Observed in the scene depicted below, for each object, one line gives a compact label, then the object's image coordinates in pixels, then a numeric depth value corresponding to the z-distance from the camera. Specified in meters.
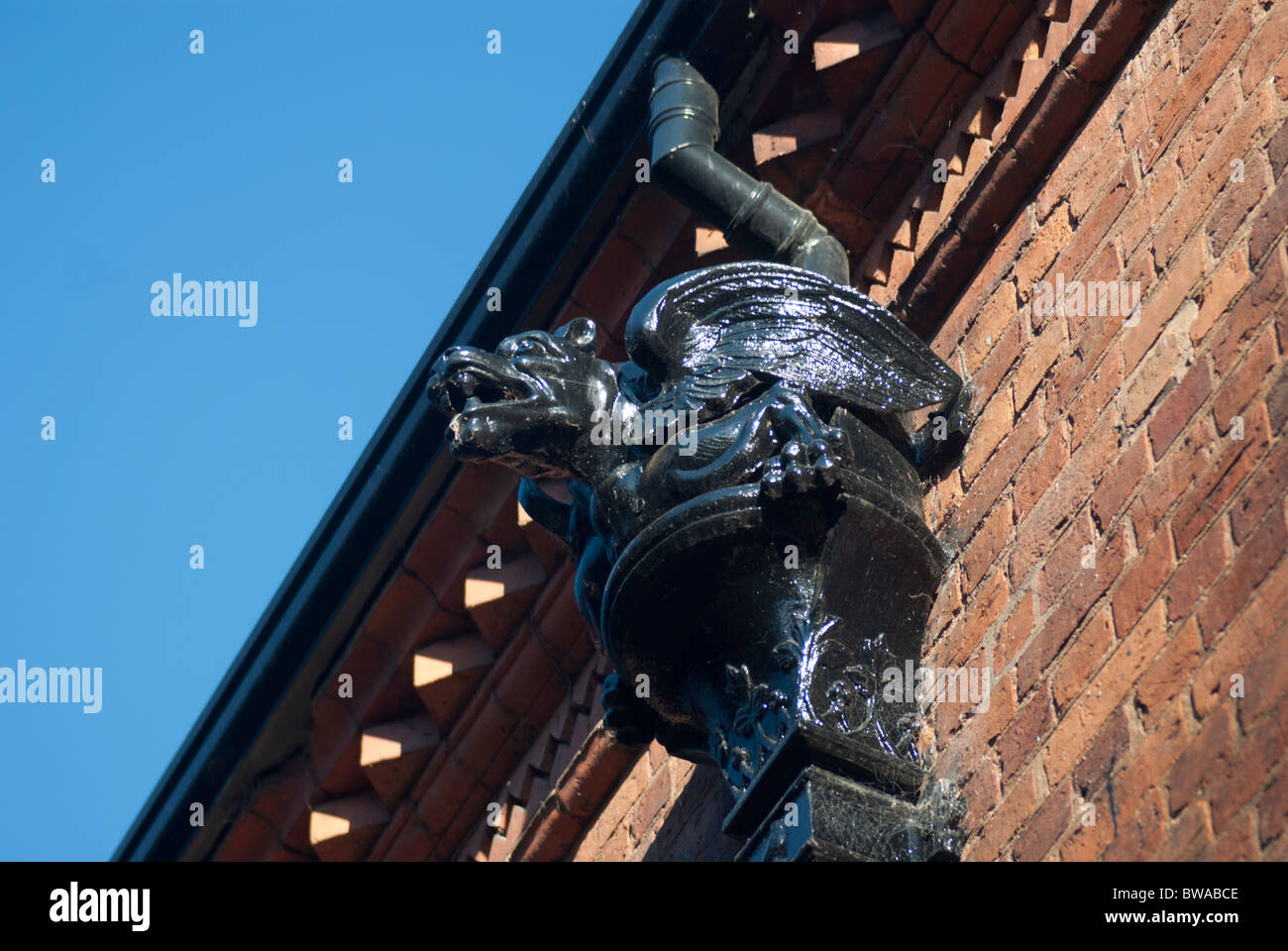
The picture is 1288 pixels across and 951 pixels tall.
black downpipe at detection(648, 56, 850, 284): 4.65
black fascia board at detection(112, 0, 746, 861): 5.12
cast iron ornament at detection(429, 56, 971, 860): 3.64
